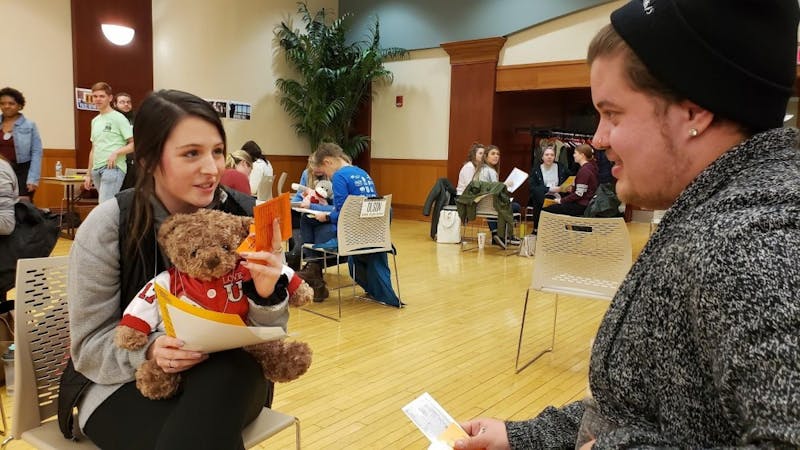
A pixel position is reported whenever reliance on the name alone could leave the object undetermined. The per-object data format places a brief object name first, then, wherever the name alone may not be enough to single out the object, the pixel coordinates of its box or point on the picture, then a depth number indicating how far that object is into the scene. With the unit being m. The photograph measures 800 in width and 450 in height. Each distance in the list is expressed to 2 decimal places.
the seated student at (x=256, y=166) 7.02
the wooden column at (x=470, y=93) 9.80
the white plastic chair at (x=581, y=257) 3.21
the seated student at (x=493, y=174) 8.02
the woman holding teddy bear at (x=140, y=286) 1.25
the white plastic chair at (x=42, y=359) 1.51
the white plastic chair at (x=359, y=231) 4.29
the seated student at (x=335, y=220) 4.68
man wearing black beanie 0.56
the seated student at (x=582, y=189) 6.66
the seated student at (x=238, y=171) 4.83
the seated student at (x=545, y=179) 8.01
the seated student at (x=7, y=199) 2.61
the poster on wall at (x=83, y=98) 8.28
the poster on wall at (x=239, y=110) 10.14
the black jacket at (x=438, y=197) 8.34
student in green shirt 5.84
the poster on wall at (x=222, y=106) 9.90
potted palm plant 10.49
